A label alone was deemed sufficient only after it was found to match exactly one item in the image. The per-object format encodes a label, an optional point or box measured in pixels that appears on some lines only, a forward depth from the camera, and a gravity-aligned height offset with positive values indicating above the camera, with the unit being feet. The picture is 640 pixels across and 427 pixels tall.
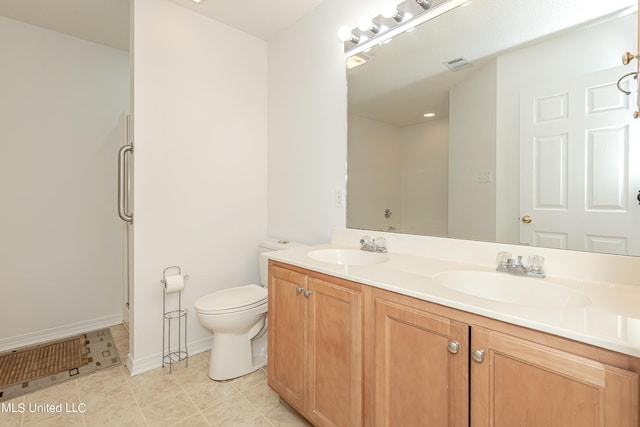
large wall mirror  3.35 +1.23
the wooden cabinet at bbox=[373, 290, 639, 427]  2.12 -1.42
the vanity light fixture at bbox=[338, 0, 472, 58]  4.96 +3.51
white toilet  5.82 -2.37
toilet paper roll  6.48 -1.61
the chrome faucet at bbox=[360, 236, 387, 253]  5.46 -0.63
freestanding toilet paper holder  6.73 -2.75
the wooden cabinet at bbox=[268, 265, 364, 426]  3.80 -1.98
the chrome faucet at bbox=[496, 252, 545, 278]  3.62 -0.69
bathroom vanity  2.18 -1.36
